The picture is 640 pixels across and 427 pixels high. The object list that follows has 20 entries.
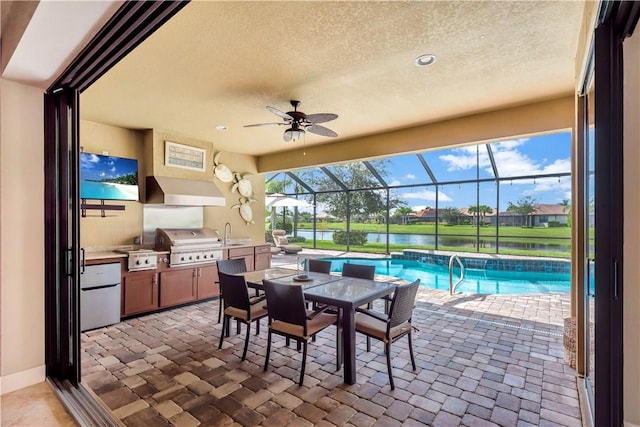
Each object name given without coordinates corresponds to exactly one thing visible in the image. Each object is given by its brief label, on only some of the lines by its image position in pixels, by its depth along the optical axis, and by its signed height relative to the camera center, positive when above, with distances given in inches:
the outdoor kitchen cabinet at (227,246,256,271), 220.1 -28.4
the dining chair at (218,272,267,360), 122.3 -35.7
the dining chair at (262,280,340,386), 105.2 -35.1
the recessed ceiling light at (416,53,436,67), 103.7 +51.4
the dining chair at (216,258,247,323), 158.4 -26.5
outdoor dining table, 104.4 -28.5
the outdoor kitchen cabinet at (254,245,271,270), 238.4 -32.5
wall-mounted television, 169.6 +21.6
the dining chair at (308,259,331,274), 157.3 -26.4
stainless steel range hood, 187.5 +14.1
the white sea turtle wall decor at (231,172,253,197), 252.2 +23.6
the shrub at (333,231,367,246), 421.4 -32.7
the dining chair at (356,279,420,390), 102.4 -38.3
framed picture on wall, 198.1 +38.5
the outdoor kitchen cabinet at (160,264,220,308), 184.4 -42.9
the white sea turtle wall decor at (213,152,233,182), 235.0 +33.1
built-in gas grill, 189.5 -19.0
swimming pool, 270.2 -63.8
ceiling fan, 135.5 +39.0
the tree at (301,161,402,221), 382.3 +29.0
